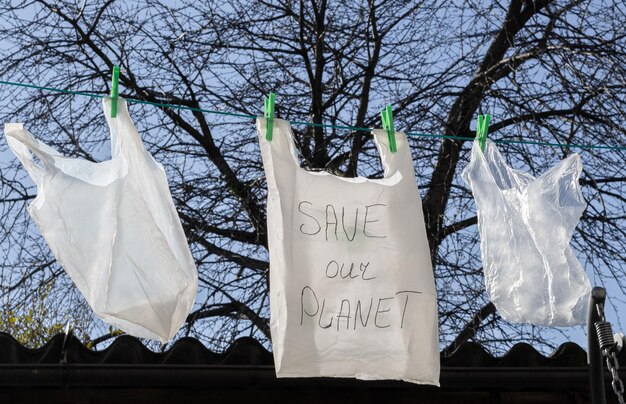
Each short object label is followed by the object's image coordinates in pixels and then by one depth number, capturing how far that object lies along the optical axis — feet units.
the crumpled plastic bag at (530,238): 8.75
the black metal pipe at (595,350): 7.19
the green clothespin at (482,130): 9.58
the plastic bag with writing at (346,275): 7.89
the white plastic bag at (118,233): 7.49
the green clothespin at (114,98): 8.40
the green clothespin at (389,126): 8.93
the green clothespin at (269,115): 8.59
